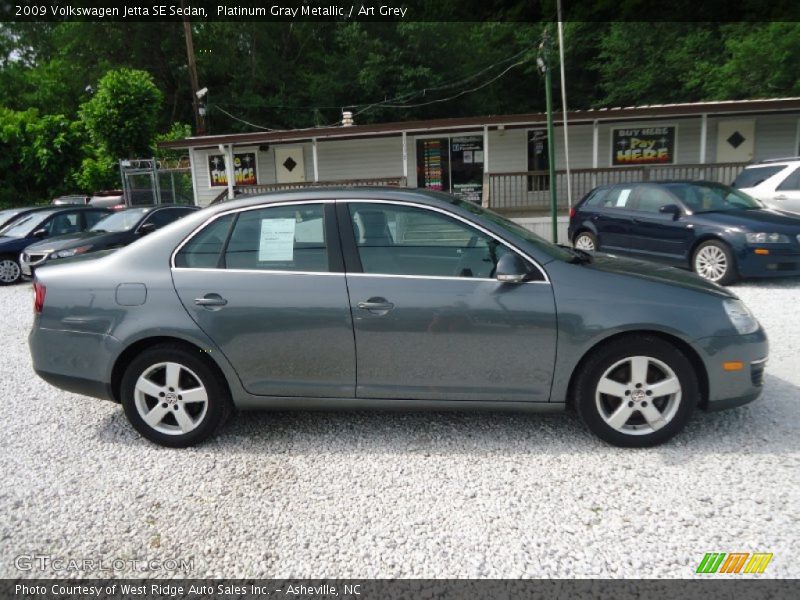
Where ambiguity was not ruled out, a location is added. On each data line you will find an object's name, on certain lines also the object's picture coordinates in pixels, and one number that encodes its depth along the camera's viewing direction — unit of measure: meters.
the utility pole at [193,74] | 23.14
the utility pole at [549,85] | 11.50
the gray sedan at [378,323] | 3.39
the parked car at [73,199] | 19.85
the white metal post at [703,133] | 15.41
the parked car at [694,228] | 7.87
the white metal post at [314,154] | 17.00
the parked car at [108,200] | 19.47
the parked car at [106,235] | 9.71
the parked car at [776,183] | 9.83
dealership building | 15.61
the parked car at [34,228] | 11.08
